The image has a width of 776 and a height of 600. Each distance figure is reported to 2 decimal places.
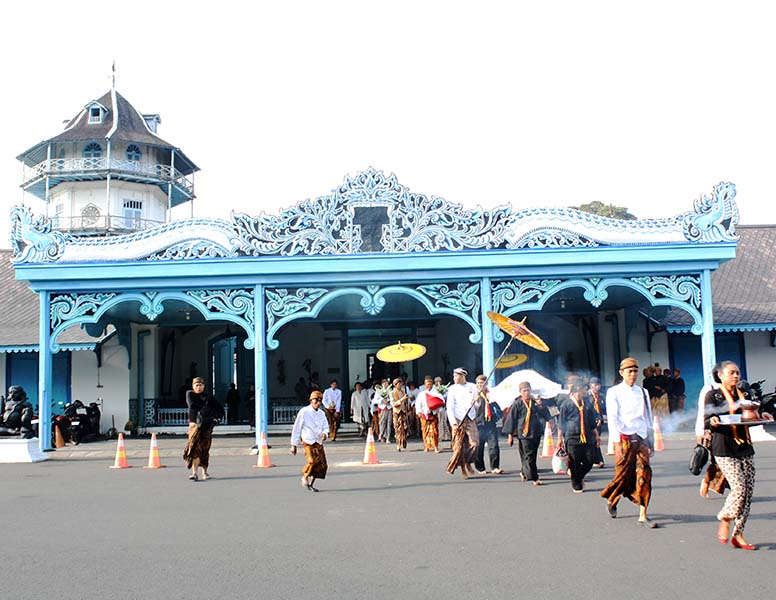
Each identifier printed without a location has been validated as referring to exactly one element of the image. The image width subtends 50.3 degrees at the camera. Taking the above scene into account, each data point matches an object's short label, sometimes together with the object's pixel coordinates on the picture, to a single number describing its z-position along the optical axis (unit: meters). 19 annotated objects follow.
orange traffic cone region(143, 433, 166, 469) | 14.45
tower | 48.56
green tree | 50.88
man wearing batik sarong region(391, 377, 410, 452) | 16.92
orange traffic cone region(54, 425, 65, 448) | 18.73
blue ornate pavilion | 16.45
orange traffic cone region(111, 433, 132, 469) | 14.52
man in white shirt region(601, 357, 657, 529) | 8.12
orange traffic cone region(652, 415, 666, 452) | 15.59
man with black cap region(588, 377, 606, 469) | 11.23
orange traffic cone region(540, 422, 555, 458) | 14.53
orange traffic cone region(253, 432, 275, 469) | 14.27
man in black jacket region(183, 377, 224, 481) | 12.34
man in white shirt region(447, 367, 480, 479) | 12.17
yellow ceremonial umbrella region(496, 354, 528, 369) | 16.69
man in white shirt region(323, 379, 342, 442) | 19.44
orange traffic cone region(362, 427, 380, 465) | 14.59
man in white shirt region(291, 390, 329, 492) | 11.21
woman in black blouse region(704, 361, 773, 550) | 6.92
